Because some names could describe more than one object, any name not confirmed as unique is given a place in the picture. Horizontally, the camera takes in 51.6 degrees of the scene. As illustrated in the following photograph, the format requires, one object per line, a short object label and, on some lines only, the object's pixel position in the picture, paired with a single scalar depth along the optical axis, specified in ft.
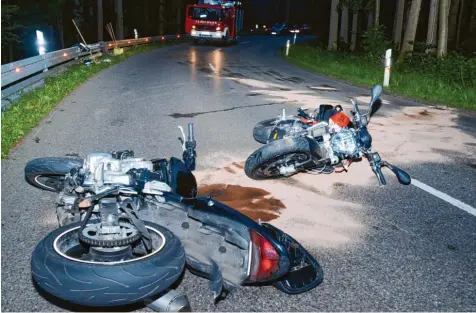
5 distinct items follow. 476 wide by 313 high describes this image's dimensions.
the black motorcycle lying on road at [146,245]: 9.30
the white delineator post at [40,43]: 49.24
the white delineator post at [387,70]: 47.56
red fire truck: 109.60
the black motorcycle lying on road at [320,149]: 18.07
